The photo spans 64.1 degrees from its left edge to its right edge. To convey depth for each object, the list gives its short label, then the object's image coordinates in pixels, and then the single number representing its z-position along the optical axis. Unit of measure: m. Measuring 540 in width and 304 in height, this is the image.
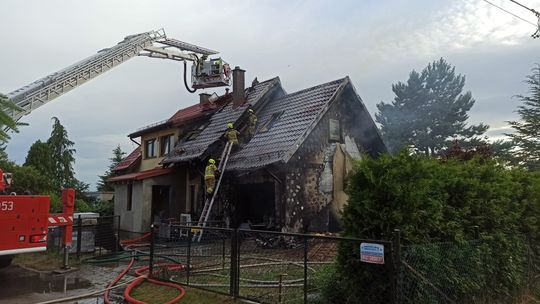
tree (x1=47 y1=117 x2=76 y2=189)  47.56
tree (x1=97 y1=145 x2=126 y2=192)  52.97
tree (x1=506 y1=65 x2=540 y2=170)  27.91
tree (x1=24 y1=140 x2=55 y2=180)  43.94
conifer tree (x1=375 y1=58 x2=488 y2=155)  39.47
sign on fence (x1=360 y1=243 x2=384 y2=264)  5.22
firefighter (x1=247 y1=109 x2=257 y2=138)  18.13
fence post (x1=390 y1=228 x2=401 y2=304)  5.12
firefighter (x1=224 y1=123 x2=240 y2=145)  17.06
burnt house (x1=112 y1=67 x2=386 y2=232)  15.10
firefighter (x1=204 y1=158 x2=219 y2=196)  16.11
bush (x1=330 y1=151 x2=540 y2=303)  5.60
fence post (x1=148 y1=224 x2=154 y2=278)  8.61
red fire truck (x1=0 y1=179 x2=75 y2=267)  8.59
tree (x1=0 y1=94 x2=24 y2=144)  7.05
